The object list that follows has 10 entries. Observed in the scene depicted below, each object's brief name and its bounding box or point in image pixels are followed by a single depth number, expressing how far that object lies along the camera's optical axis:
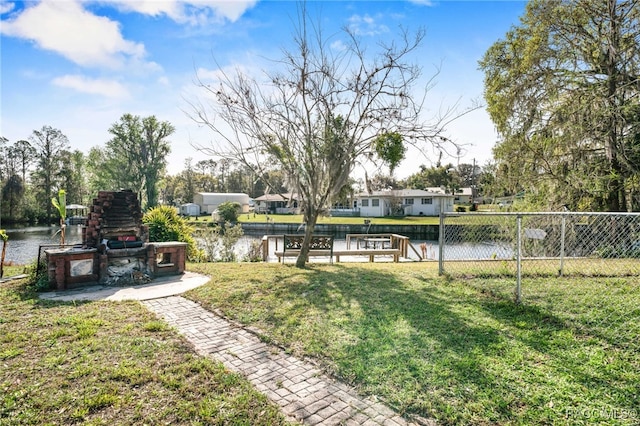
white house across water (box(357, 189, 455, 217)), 38.00
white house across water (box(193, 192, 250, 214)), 47.75
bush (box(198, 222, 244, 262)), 11.74
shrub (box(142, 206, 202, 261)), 9.92
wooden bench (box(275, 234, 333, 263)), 9.58
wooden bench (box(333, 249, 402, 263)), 11.19
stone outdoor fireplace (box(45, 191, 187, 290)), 5.92
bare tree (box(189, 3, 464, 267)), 7.98
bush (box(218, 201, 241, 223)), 31.19
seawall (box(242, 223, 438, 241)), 25.84
